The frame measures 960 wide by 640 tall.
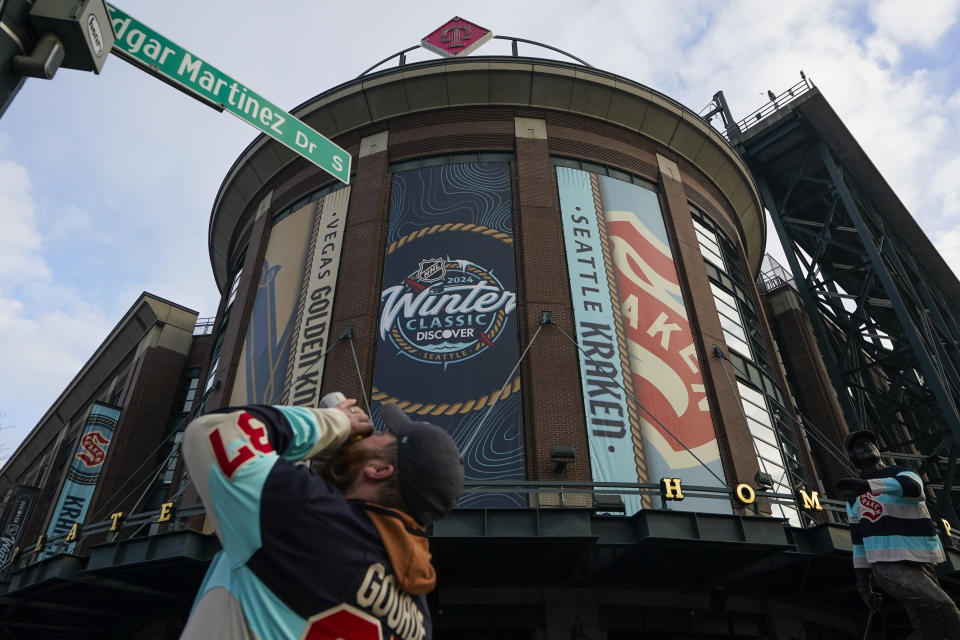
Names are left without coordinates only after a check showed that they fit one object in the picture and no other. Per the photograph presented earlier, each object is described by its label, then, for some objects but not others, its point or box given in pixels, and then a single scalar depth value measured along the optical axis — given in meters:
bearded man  2.18
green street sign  6.42
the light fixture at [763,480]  17.06
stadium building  15.44
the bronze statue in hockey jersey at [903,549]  6.07
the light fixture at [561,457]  16.30
